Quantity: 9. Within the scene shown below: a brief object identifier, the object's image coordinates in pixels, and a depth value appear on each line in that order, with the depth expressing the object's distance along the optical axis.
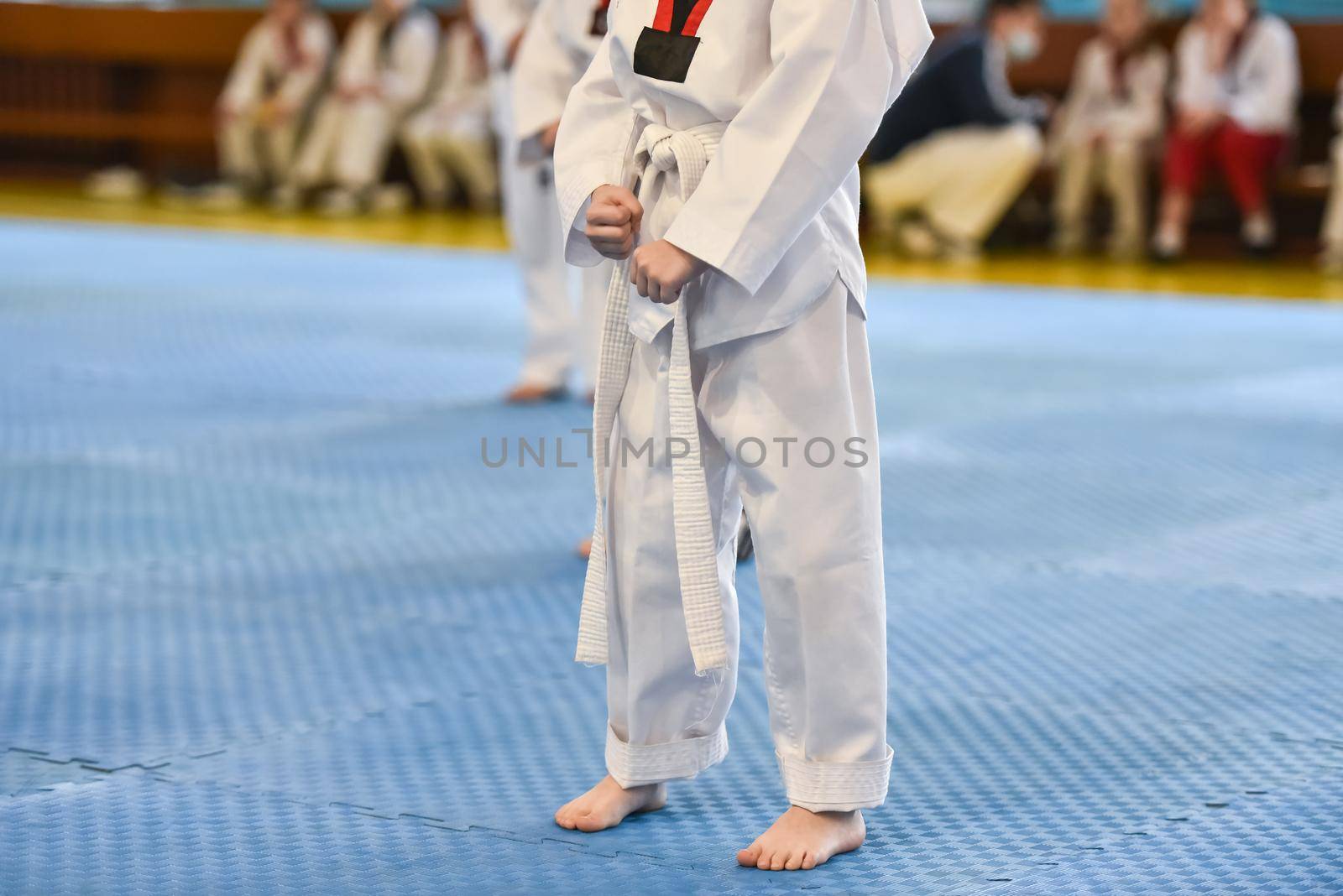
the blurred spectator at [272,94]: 22.19
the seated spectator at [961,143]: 16.16
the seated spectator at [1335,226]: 15.85
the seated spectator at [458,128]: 21.12
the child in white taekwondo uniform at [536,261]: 8.63
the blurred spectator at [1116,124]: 16.92
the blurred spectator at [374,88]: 21.47
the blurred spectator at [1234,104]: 16.06
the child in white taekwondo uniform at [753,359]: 3.26
